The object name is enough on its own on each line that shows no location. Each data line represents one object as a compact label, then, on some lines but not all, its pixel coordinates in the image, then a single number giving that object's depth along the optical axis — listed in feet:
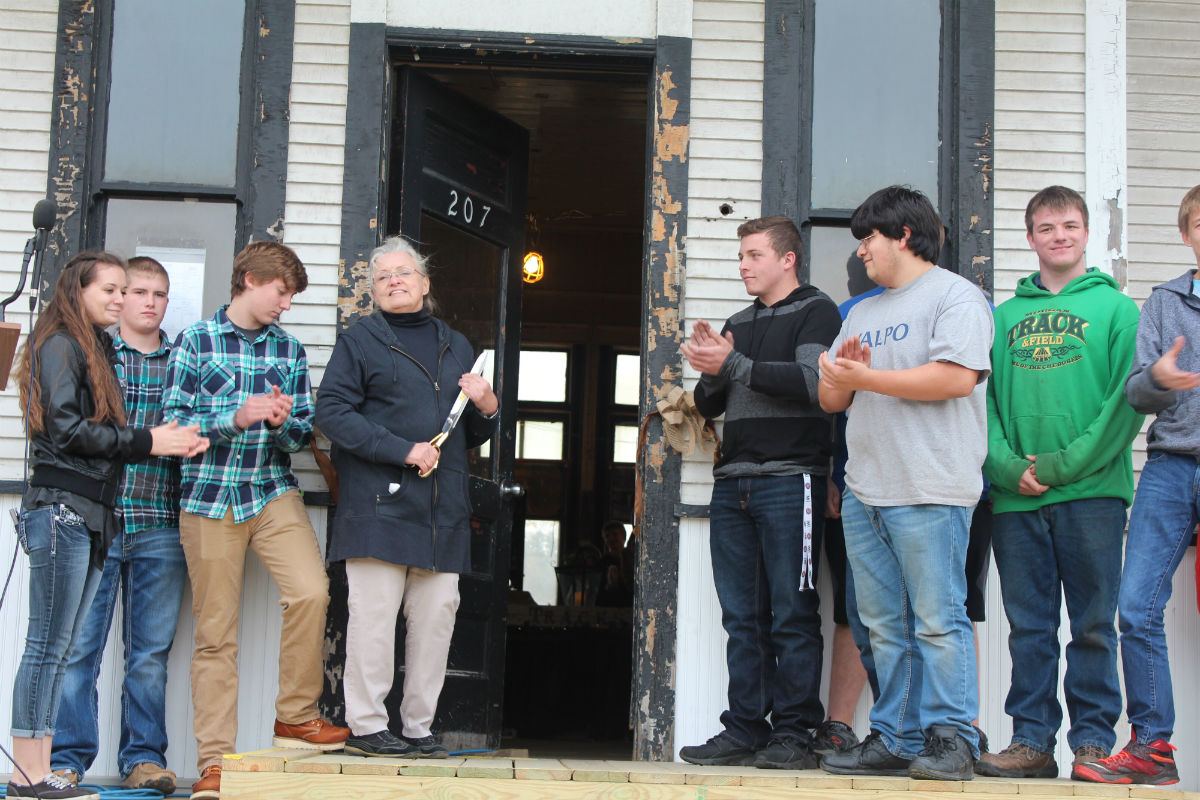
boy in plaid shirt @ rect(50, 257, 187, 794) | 14.85
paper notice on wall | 16.75
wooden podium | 13.28
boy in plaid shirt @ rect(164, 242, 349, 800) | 14.73
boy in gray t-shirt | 12.34
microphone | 13.79
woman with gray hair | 13.71
